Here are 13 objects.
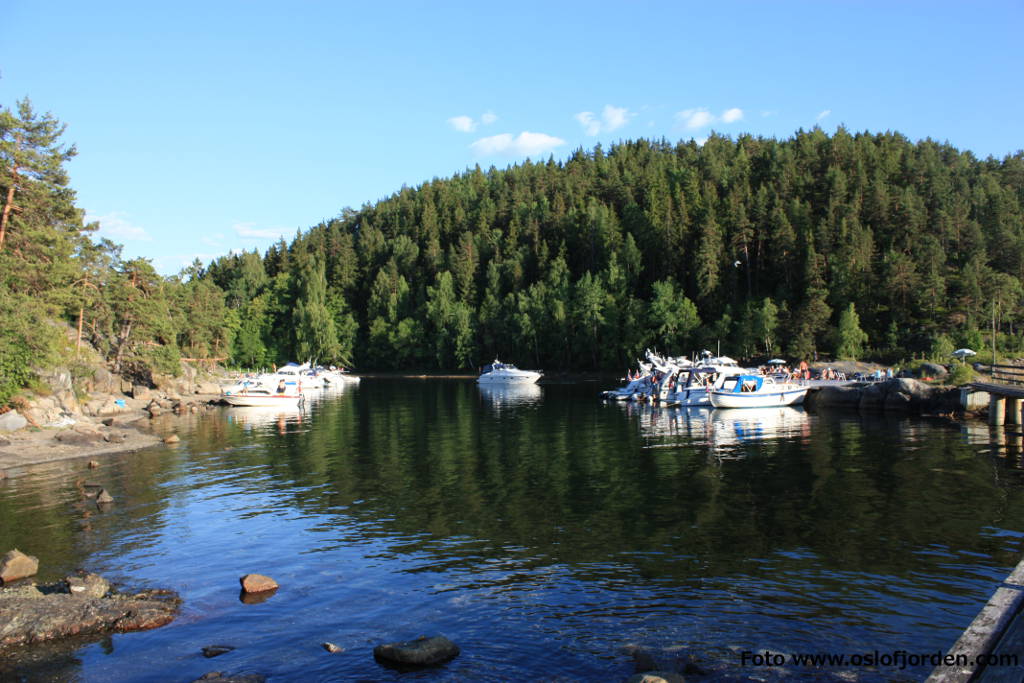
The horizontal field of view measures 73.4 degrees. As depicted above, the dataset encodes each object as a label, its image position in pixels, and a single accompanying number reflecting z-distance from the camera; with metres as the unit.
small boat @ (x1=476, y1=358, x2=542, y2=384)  97.31
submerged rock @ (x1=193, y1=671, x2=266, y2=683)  10.80
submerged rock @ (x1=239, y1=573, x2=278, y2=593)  15.09
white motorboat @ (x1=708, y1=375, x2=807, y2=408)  55.59
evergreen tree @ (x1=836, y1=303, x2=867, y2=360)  87.06
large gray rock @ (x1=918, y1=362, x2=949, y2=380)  57.97
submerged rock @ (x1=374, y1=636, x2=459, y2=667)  11.52
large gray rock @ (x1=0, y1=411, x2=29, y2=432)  35.82
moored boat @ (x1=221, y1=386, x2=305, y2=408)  65.12
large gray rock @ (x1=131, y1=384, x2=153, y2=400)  63.41
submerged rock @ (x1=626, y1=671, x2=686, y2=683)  9.72
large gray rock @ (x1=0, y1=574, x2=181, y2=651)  12.67
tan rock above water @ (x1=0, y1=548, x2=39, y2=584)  15.47
